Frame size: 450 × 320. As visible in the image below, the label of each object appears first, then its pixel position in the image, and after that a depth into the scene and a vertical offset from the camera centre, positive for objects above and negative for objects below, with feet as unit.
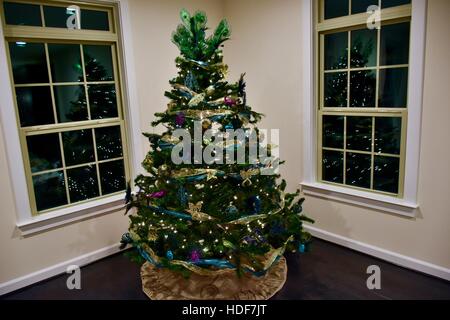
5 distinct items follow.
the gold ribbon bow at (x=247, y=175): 7.60 -1.57
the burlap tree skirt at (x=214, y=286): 7.95 -4.32
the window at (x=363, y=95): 8.68 +0.09
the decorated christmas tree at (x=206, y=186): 7.46 -1.79
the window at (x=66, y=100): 8.53 +0.35
